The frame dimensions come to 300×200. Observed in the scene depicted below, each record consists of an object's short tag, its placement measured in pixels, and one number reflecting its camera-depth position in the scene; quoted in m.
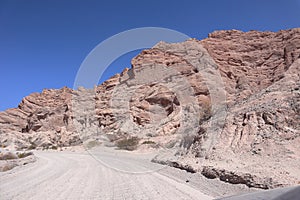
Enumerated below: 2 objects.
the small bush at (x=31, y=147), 49.65
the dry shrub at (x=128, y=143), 32.34
